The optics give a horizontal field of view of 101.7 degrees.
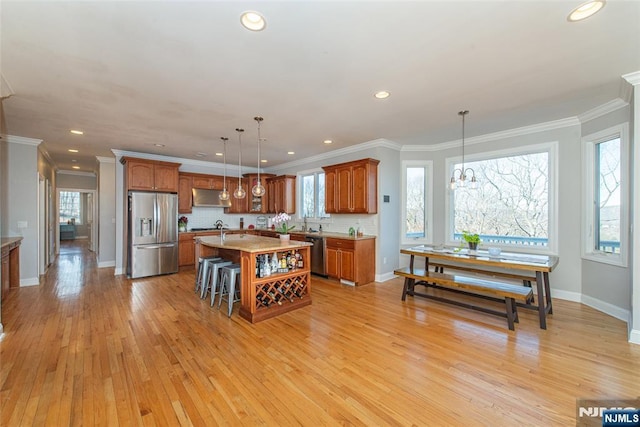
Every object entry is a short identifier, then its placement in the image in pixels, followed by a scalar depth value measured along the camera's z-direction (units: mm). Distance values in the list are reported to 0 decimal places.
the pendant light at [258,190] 3530
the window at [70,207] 11625
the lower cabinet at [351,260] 4820
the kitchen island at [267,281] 3275
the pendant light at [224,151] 4290
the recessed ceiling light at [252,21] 1781
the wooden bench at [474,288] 3029
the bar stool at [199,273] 4459
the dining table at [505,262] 3031
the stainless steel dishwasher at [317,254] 5422
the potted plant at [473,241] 3955
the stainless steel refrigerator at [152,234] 5309
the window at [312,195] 6457
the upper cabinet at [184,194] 6363
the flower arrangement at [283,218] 3867
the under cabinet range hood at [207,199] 6594
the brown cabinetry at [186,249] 6090
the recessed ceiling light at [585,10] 1726
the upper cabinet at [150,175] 5418
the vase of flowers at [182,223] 6371
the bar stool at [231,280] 3441
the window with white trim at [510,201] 4199
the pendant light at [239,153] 3889
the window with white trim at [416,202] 5543
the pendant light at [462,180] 3606
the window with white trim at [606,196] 3289
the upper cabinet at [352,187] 4984
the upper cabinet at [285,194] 6918
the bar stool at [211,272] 3844
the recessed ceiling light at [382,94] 2979
